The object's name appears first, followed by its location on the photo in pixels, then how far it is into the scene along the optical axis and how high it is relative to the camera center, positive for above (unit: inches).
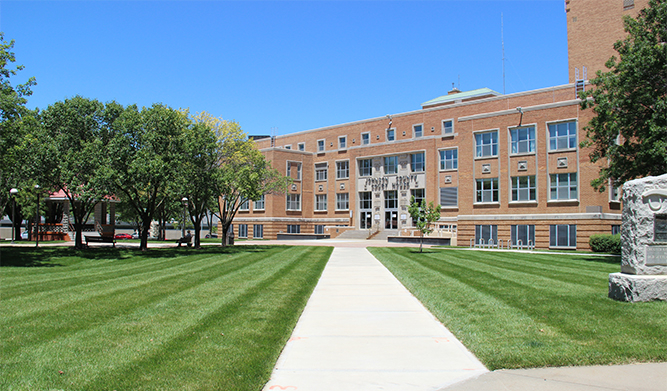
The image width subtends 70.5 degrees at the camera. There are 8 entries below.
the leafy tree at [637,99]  840.9 +216.2
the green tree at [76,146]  990.4 +156.3
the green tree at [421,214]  1061.1 +2.9
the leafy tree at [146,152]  979.9 +140.8
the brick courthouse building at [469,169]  1513.3 +187.1
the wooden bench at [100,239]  1247.0 -60.9
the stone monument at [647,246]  365.4 -25.3
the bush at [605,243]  1306.6 -81.6
